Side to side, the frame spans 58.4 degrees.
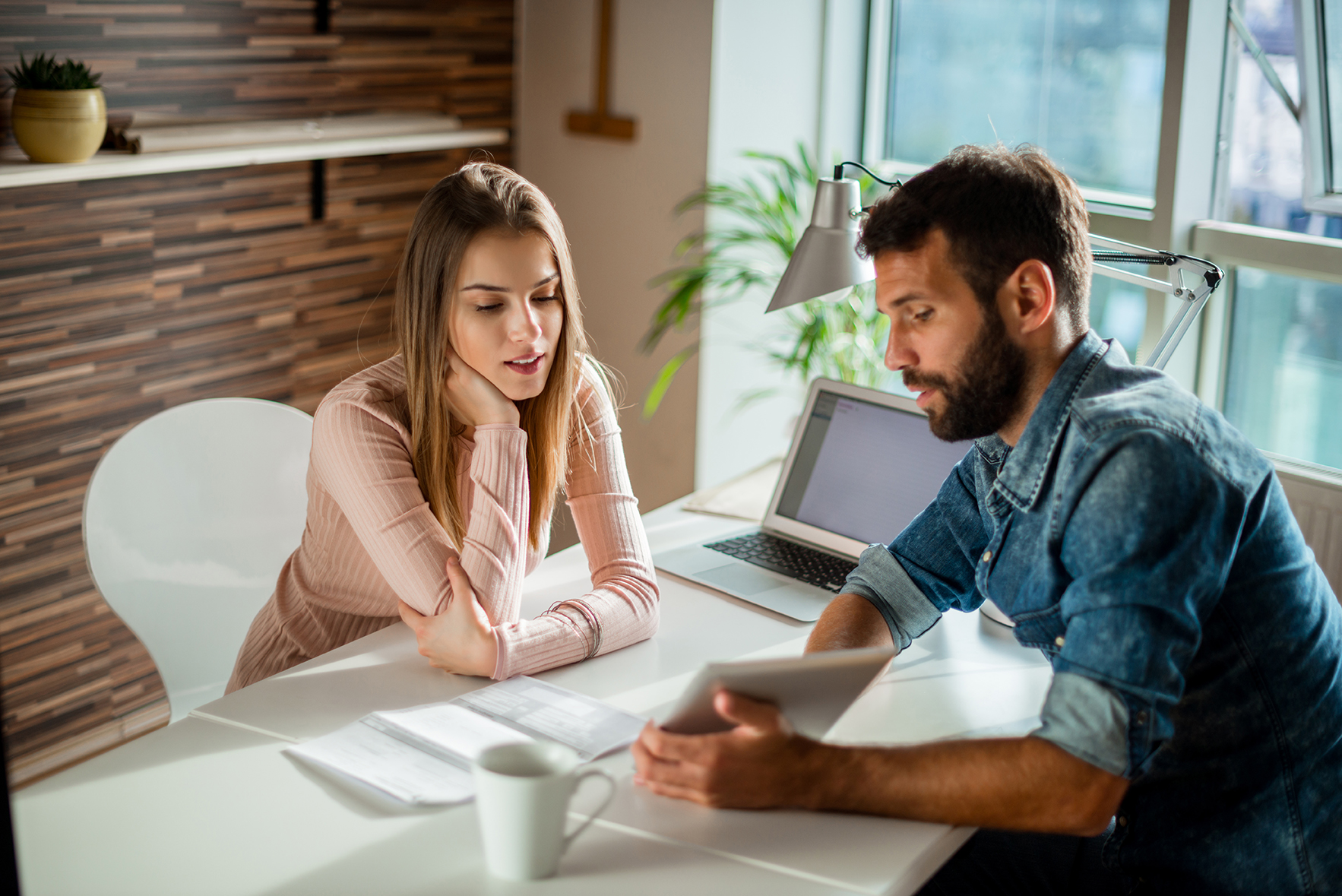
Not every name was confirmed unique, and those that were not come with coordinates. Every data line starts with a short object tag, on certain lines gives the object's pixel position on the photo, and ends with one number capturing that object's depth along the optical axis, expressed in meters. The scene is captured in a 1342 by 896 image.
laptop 1.82
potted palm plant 2.76
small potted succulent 2.13
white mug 1.01
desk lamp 1.65
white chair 1.74
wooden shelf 2.12
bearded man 1.12
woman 1.49
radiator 2.25
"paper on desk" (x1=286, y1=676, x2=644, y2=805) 1.20
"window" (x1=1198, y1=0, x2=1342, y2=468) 2.36
